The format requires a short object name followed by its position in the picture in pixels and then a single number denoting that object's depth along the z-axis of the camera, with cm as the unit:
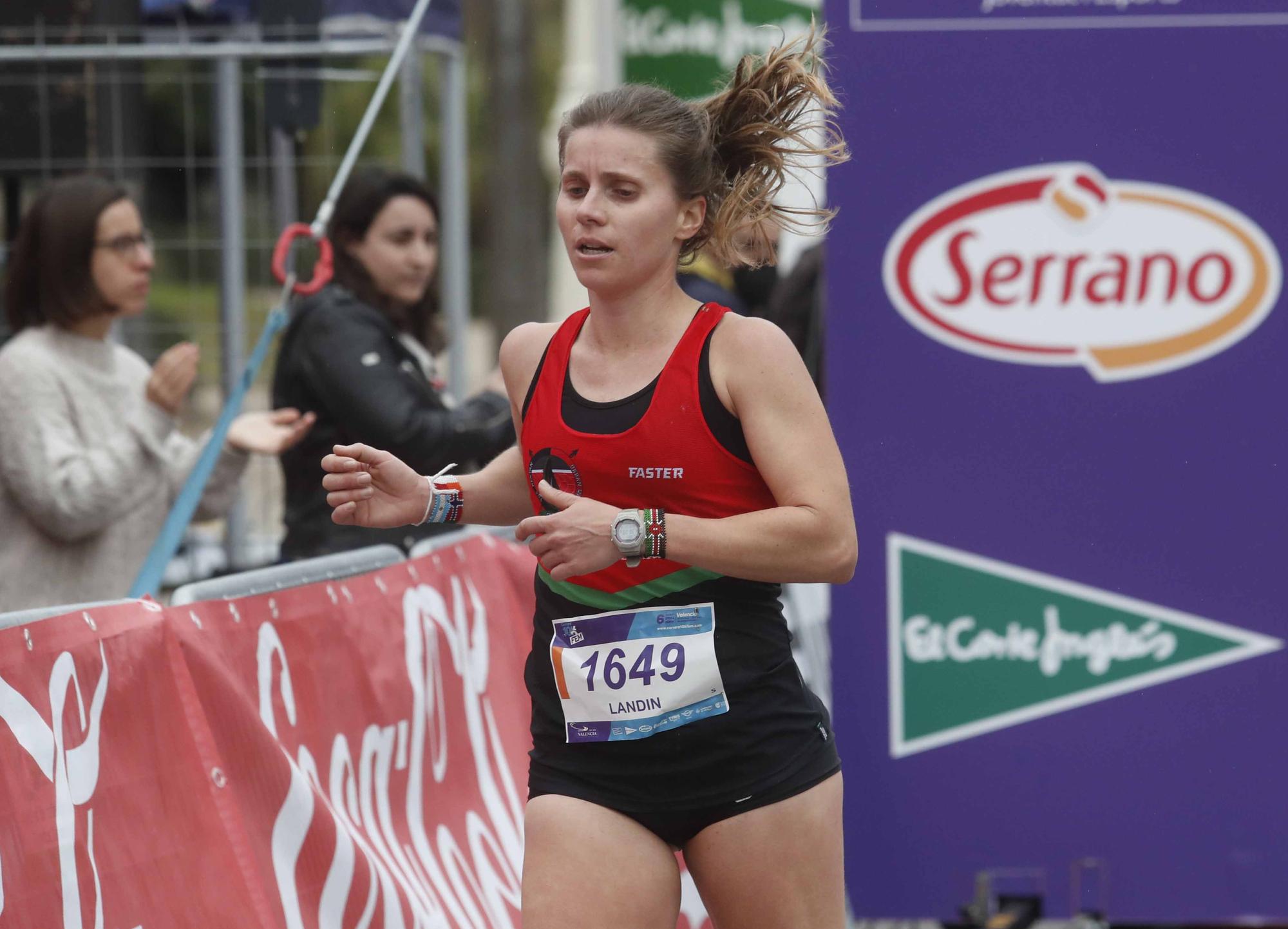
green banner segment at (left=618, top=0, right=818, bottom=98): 1997
